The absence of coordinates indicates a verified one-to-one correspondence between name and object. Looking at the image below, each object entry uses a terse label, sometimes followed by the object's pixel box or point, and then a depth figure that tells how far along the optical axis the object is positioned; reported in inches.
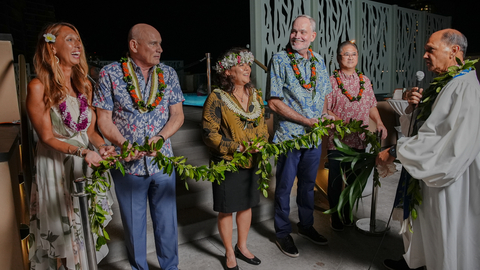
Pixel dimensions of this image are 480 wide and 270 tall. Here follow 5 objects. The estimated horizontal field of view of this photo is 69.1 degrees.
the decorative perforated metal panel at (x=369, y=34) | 209.5
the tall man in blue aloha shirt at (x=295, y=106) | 112.3
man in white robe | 75.3
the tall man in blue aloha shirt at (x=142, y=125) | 85.2
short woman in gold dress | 96.7
